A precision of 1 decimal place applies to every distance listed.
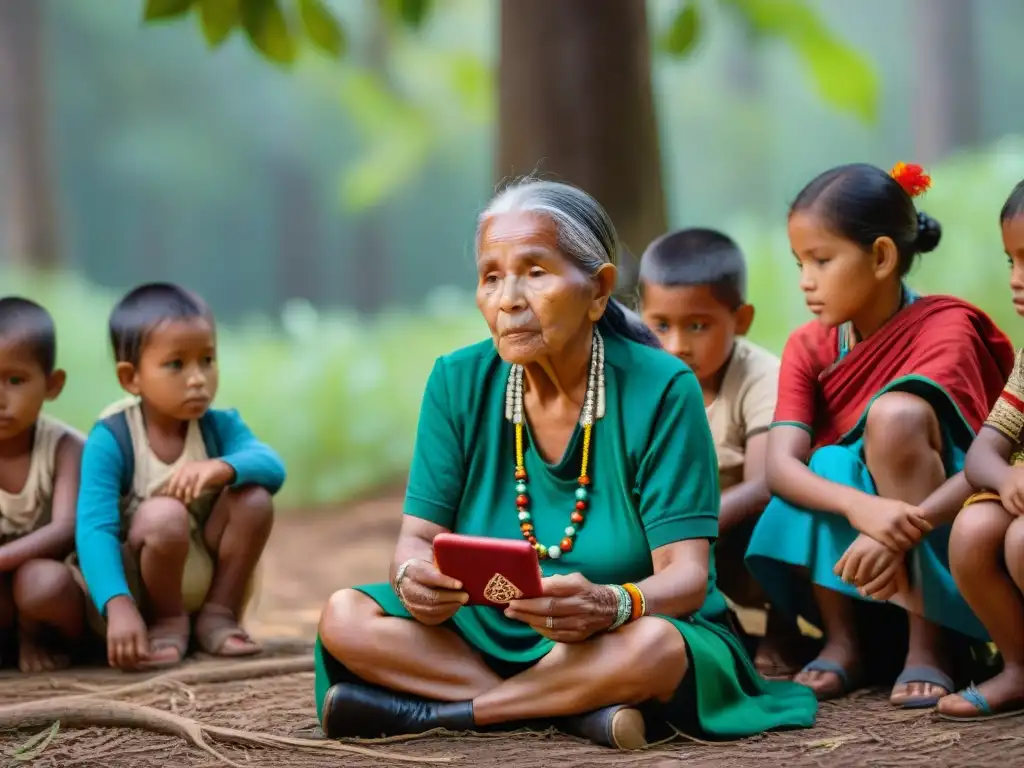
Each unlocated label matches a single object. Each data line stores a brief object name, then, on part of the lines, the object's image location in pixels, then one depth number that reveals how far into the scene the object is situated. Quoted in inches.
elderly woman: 235.5
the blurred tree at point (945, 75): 1072.2
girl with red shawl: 266.8
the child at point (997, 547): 246.2
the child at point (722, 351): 318.3
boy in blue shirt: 325.1
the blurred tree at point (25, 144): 1004.6
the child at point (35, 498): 322.3
